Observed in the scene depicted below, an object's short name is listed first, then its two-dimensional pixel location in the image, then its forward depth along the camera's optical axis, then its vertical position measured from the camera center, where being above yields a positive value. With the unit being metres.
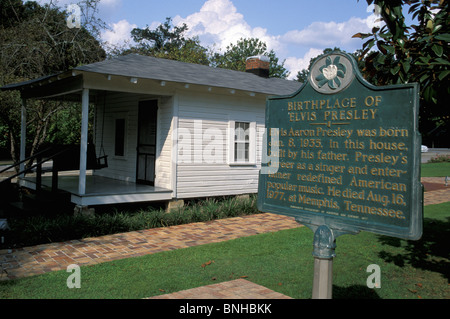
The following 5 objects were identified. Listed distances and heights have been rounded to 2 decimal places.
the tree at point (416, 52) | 4.36 +1.27
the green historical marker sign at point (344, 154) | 3.22 +0.01
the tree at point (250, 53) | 48.94 +12.48
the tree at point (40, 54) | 14.16 +3.43
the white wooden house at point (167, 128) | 10.12 +0.68
